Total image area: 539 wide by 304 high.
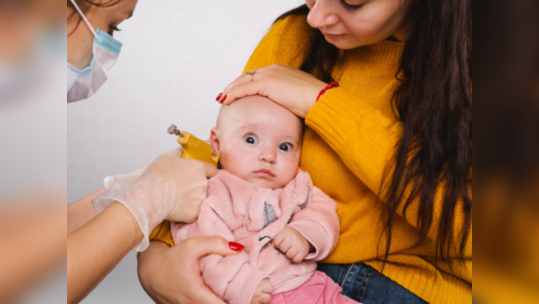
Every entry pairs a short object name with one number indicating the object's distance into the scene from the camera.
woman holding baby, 1.26
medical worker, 0.95
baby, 1.26
